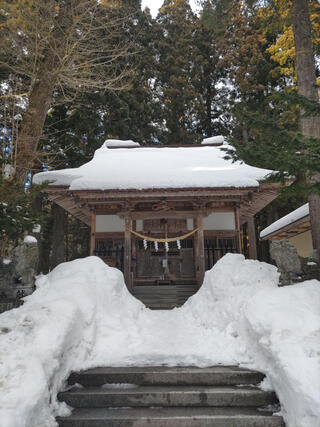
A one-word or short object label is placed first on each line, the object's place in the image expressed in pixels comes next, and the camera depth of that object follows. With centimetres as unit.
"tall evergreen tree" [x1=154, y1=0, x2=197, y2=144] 2039
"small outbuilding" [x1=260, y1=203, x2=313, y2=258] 907
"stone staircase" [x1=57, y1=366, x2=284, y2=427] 318
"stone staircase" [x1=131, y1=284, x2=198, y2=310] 803
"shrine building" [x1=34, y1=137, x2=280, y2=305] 863
